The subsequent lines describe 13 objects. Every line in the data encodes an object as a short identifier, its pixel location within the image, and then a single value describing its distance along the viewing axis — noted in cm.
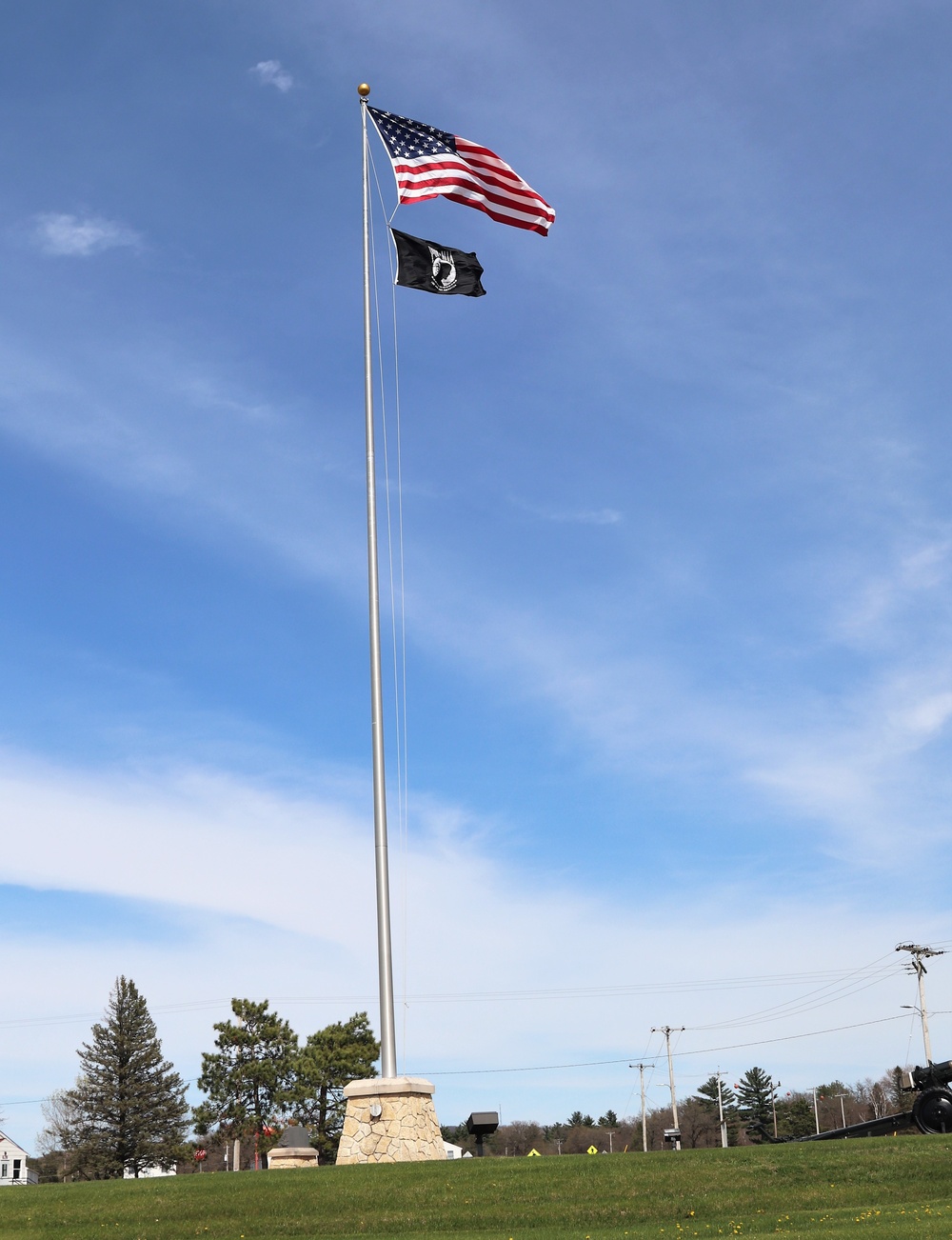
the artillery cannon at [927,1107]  2064
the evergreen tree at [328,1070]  5231
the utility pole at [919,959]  5894
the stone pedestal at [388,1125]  1938
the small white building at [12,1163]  8438
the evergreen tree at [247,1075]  5294
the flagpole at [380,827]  2017
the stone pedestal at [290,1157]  2588
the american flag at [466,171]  2336
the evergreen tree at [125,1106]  5612
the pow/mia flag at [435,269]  2367
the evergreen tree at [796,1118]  11106
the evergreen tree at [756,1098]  11525
